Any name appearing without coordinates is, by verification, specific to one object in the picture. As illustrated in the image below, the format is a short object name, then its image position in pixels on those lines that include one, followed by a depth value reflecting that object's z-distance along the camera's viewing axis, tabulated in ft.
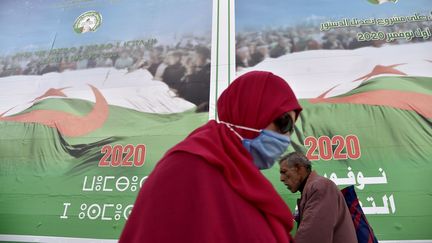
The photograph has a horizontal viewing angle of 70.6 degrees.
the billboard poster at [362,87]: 6.37
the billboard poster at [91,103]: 7.72
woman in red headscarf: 1.57
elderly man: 3.58
